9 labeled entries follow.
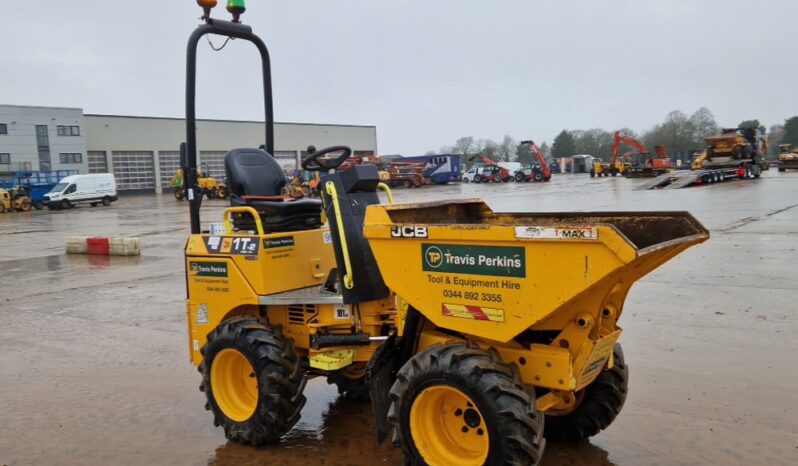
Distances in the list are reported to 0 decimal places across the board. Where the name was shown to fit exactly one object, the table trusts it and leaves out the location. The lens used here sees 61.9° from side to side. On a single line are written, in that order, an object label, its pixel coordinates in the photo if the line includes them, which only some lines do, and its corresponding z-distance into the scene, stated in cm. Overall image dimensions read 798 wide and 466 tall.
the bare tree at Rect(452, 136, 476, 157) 9800
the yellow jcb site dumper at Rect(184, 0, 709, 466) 311
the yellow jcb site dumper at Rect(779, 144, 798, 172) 4719
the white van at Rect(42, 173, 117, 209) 3762
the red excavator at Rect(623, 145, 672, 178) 4422
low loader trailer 3245
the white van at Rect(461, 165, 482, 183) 5481
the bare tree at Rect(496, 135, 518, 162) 9594
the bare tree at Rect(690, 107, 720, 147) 7719
